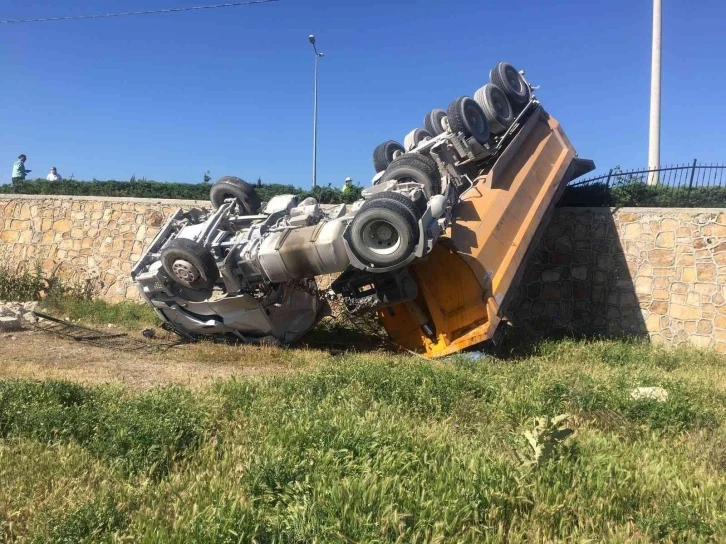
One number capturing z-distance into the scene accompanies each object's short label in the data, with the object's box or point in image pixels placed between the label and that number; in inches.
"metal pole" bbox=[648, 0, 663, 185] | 506.6
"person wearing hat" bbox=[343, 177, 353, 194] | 511.6
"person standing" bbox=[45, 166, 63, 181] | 610.9
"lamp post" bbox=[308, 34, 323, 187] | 1014.0
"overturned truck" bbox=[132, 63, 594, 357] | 267.3
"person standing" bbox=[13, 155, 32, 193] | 596.1
